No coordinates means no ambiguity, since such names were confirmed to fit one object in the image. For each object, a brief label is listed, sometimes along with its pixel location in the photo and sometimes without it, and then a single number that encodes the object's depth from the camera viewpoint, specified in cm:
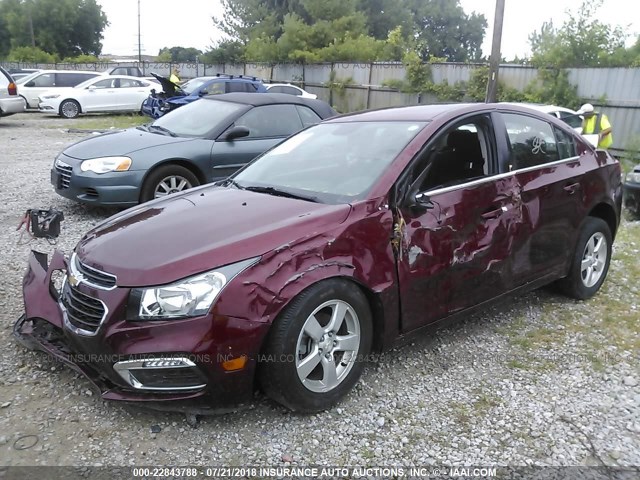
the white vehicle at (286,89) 1941
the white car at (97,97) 2067
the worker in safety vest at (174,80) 1812
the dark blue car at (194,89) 1678
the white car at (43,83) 2184
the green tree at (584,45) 1431
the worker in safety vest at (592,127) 1061
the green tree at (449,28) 5543
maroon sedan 282
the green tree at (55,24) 5534
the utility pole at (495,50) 1317
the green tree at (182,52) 6406
